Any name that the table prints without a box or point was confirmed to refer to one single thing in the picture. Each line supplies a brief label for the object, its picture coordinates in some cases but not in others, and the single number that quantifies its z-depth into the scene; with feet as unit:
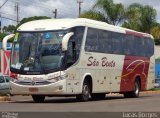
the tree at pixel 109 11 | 183.42
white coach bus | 70.49
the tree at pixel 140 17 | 186.91
